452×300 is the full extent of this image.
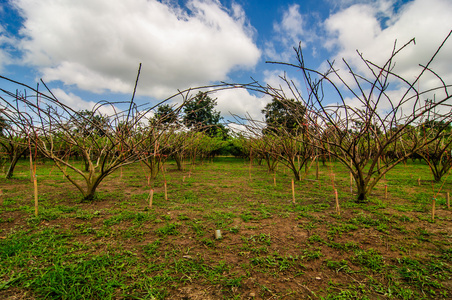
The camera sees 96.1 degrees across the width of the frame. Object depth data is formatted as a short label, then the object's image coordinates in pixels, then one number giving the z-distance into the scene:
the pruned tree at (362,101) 2.60
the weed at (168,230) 3.31
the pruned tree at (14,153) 8.60
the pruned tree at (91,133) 3.86
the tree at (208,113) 37.46
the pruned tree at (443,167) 8.32
